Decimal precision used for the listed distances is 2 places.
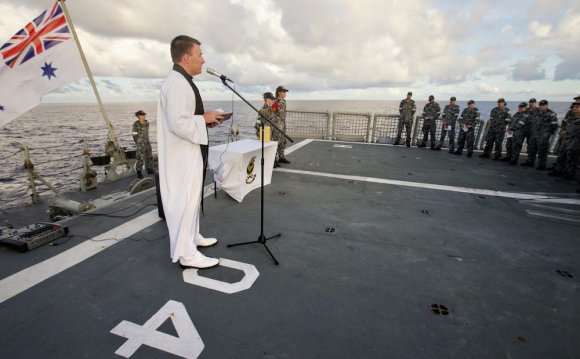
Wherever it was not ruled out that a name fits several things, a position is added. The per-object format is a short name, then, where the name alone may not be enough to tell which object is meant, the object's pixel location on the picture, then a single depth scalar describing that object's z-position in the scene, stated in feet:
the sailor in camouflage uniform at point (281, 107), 24.71
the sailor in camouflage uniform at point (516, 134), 29.40
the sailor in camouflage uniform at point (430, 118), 36.27
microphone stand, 10.34
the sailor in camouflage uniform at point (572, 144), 24.11
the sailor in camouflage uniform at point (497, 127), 31.22
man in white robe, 8.80
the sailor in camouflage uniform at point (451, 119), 35.22
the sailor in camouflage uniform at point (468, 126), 32.81
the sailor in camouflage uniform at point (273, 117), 23.64
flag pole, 18.39
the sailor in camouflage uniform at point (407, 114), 37.73
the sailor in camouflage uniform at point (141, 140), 31.12
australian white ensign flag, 14.89
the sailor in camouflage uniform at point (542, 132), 27.43
